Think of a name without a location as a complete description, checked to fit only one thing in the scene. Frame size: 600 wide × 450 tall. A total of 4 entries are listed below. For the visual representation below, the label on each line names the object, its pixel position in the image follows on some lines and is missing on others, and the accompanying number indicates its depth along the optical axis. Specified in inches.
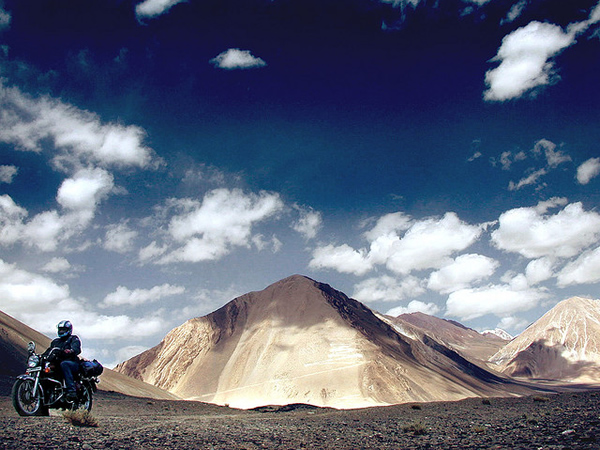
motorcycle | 370.3
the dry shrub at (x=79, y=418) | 364.2
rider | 374.3
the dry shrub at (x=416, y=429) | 419.2
